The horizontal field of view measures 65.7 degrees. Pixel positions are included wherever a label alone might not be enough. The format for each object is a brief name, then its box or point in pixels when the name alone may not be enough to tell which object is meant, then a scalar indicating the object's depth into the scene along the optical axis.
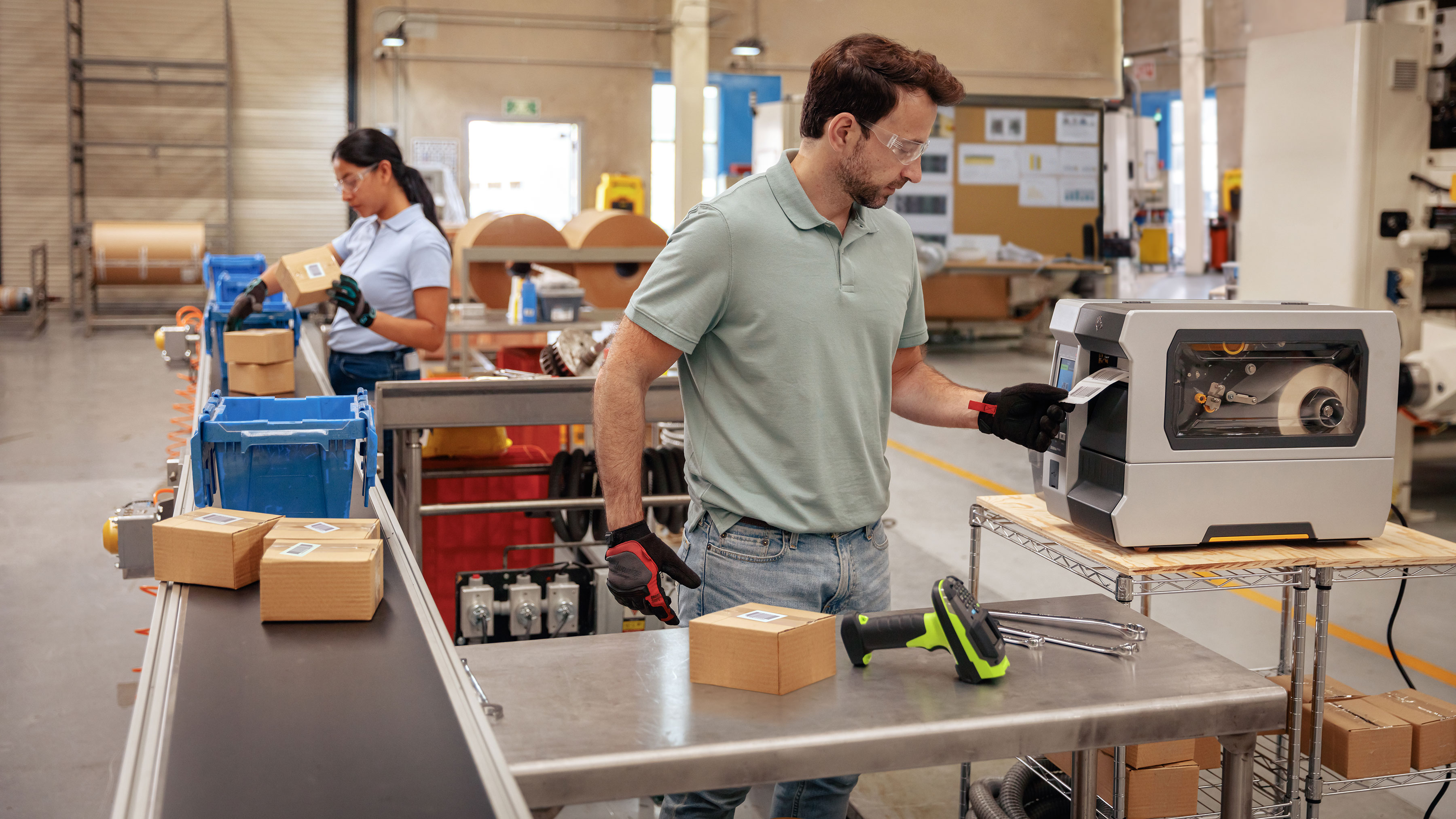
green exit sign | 12.89
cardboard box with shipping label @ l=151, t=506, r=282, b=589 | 1.54
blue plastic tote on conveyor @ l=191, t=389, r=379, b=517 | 1.78
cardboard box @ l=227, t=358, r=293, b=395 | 2.93
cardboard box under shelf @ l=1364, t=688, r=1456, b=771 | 2.30
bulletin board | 10.96
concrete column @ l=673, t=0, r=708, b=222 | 7.11
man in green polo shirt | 1.69
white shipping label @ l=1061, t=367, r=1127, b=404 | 1.95
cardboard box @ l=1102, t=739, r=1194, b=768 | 2.25
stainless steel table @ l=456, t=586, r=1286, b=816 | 1.28
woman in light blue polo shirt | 3.25
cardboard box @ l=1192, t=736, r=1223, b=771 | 2.41
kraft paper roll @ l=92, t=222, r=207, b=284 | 11.00
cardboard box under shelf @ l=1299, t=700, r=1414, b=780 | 2.24
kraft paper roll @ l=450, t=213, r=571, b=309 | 5.88
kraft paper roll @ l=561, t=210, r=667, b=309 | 5.95
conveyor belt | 1.04
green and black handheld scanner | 1.48
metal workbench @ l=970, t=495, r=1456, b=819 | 2.00
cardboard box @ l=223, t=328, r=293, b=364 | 2.90
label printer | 1.95
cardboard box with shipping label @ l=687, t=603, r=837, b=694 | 1.43
